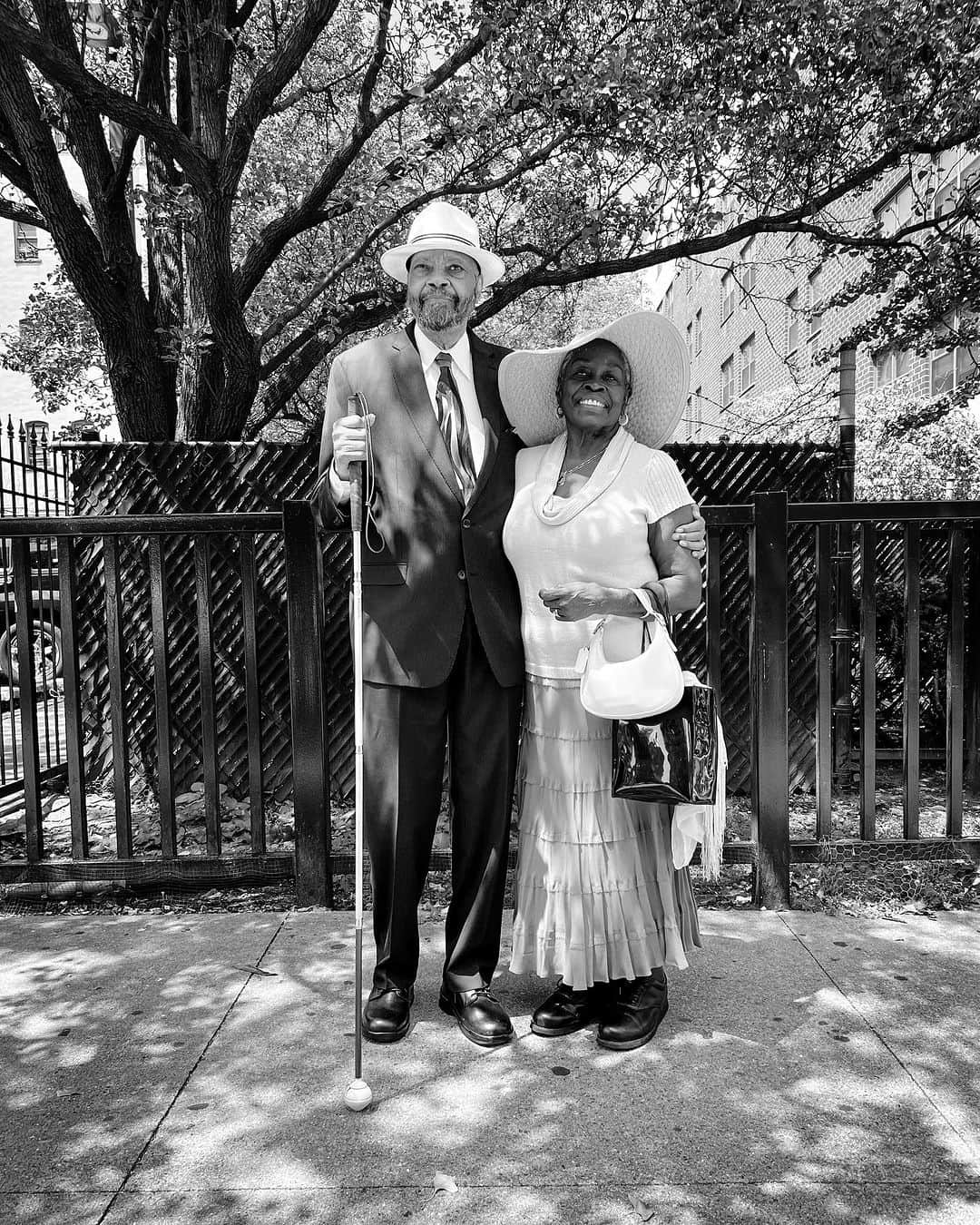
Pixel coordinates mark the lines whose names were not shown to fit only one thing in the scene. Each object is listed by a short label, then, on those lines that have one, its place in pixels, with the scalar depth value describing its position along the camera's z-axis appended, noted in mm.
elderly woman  2803
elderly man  2928
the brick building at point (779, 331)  13281
